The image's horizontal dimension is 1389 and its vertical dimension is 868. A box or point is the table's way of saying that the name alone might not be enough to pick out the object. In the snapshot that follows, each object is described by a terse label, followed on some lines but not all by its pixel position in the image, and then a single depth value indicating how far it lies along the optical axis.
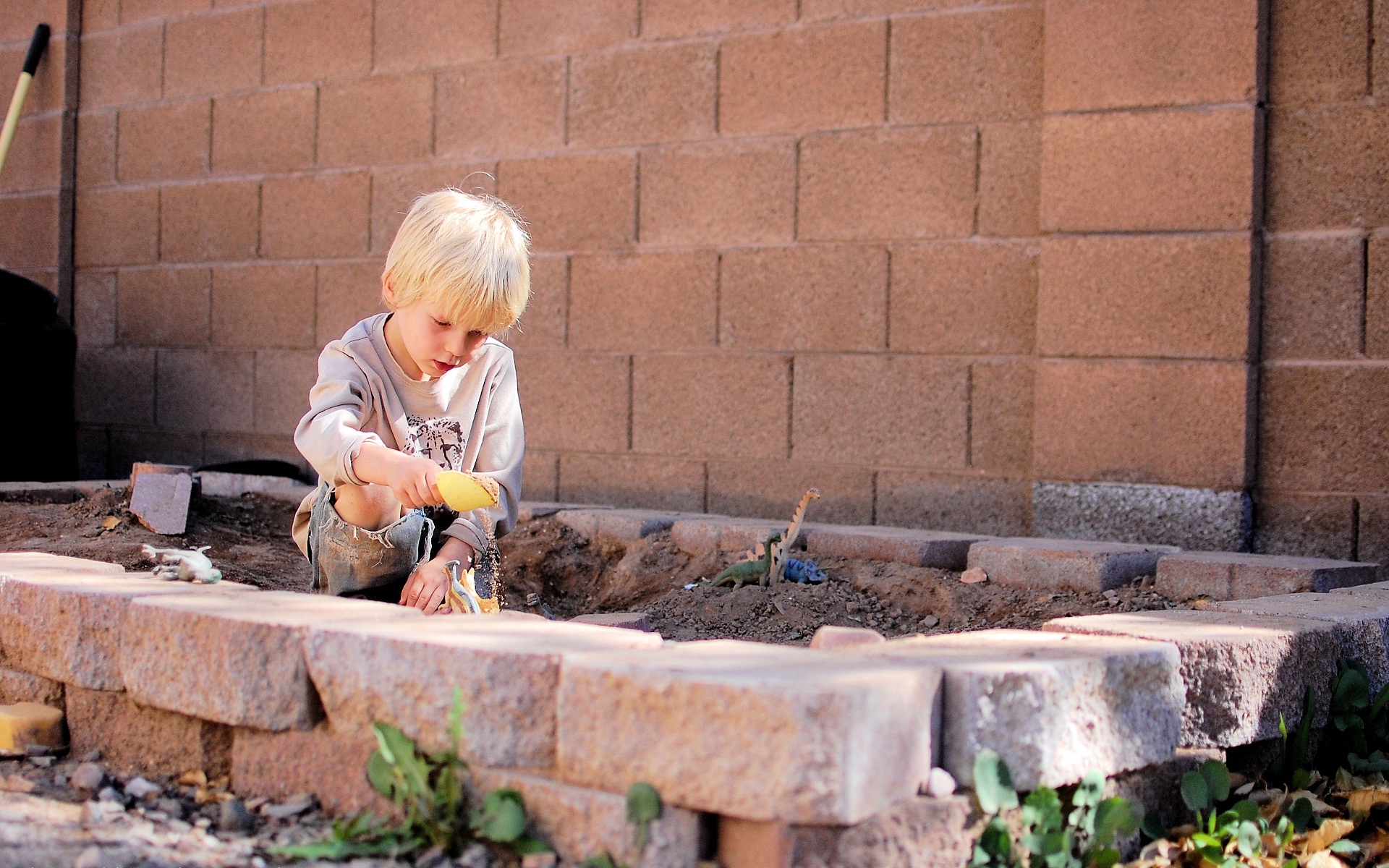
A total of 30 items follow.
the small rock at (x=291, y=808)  2.06
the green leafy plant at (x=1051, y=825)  1.89
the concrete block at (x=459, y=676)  1.89
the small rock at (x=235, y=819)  2.01
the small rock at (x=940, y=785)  1.85
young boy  2.70
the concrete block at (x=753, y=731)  1.66
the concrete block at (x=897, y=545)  3.68
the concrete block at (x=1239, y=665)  2.26
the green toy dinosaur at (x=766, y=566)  3.58
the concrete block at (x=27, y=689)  2.52
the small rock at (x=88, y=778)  2.21
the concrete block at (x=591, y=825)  1.75
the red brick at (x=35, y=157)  6.33
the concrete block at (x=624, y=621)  3.09
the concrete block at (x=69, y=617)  2.39
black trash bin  5.39
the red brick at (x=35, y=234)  6.31
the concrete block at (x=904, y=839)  1.70
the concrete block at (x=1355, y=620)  2.62
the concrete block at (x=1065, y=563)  3.40
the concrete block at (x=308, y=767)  2.04
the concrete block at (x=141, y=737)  2.26
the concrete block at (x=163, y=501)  4.32
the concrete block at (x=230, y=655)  2.11
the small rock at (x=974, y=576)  3.53
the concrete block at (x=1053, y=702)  1.89
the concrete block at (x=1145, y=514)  3.64
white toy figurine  2.67
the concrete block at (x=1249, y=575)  3.24
